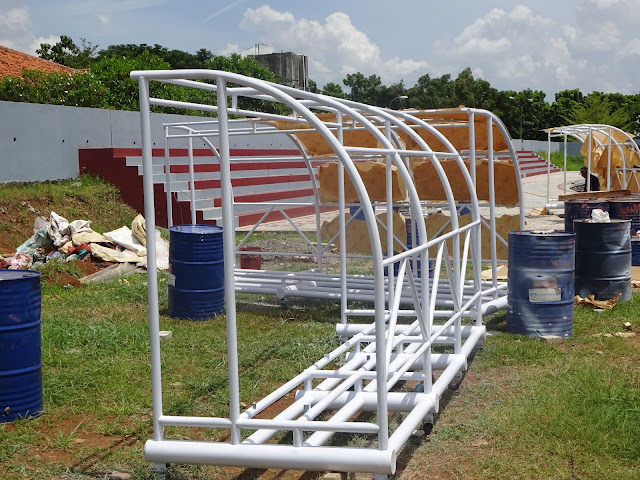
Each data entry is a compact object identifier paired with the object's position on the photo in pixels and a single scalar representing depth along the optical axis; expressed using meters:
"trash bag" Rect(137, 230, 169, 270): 11.86
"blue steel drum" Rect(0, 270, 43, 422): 5.20
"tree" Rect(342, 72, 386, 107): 85.69
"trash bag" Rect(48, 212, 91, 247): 12.31
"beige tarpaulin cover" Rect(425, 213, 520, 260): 9.06
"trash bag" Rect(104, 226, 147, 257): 12.45
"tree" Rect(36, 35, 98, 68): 43.34
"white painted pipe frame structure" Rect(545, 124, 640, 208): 18.78
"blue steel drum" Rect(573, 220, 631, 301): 8.49
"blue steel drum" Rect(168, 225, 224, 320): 8.45
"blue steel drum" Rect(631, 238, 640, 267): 11.13
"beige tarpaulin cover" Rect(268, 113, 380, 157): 10.02
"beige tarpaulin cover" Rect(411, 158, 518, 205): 8.97
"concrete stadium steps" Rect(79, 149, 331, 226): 15.89
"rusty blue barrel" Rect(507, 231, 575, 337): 7.38
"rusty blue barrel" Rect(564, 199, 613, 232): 10.17
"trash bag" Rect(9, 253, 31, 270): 10.85
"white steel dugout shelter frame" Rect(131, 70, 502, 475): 3.88
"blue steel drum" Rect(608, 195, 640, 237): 11.80
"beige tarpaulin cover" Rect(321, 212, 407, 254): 9.64
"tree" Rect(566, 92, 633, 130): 60.69
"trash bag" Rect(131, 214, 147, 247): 12.84
